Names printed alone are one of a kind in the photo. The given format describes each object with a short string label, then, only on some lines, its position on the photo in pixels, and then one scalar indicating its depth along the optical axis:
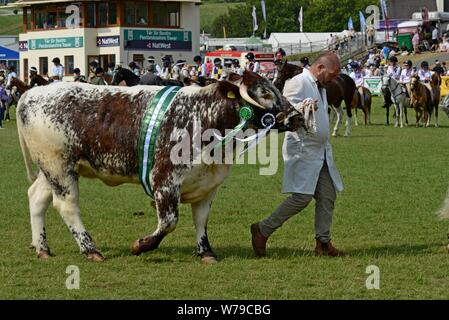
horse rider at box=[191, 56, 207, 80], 47.74
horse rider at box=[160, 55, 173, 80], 32.62
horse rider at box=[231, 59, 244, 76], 42.75
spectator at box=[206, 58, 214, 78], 48.38
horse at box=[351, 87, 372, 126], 34.84
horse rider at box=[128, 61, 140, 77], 38.43
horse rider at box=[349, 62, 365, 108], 47.06
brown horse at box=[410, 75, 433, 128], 34.75
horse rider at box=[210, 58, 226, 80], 43.78
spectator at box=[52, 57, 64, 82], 43.37
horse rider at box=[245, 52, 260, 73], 38.51
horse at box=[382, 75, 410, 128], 35.19
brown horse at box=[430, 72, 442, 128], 35.48
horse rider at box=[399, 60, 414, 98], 39.53
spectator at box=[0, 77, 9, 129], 37.17
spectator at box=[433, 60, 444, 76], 45.26
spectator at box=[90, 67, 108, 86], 26.90
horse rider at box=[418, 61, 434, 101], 41.29
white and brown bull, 10.34
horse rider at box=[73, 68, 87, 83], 27.72
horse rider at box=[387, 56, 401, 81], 40.72
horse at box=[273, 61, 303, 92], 22.55
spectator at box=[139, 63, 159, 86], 24.16
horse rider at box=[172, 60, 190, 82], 31.94
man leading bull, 10.67
